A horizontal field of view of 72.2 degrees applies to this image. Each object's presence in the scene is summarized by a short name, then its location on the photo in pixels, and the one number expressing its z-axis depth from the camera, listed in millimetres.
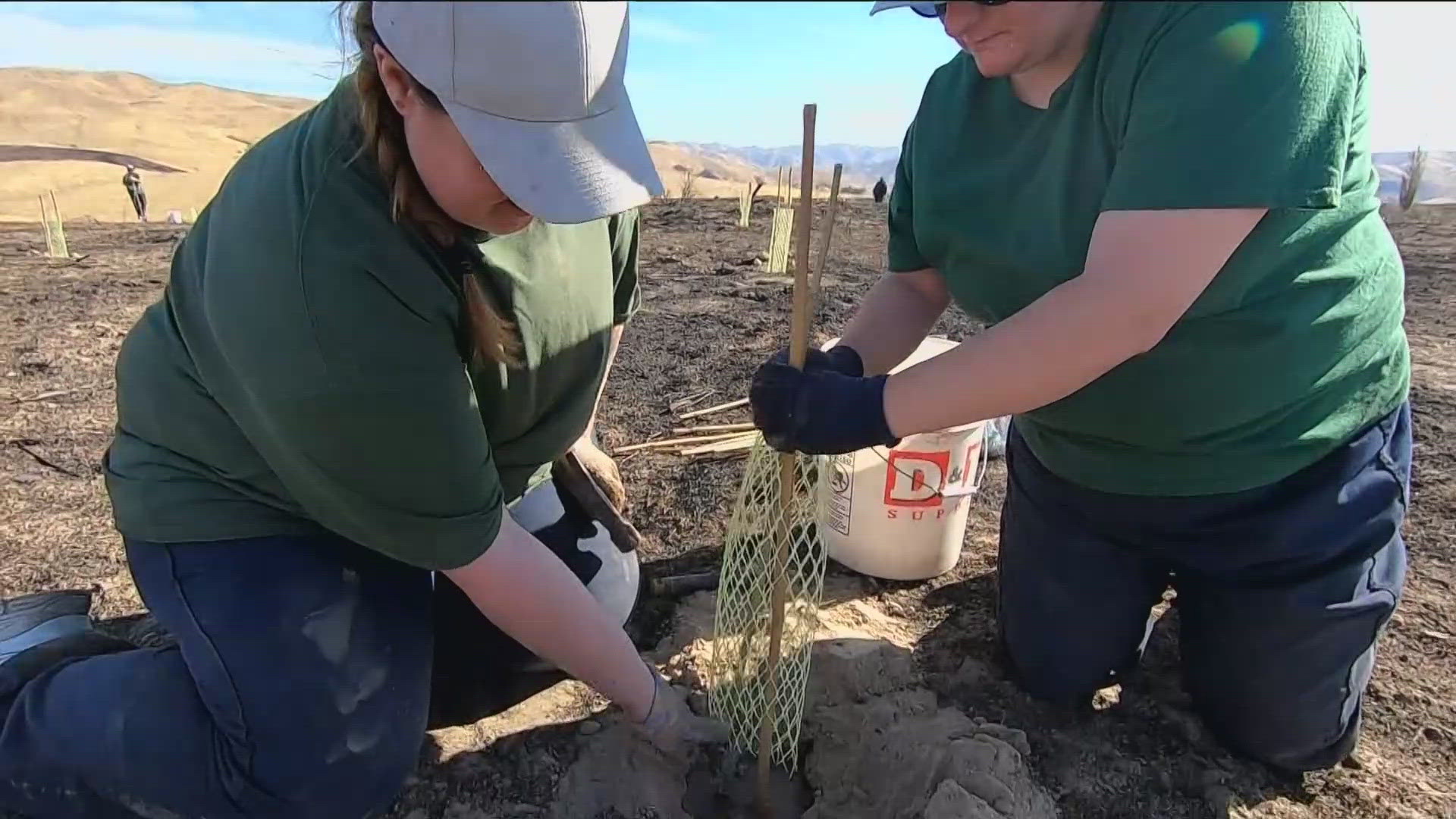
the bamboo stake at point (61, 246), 5367
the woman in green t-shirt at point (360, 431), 1087
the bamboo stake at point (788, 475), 1287
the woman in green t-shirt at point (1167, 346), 1112
